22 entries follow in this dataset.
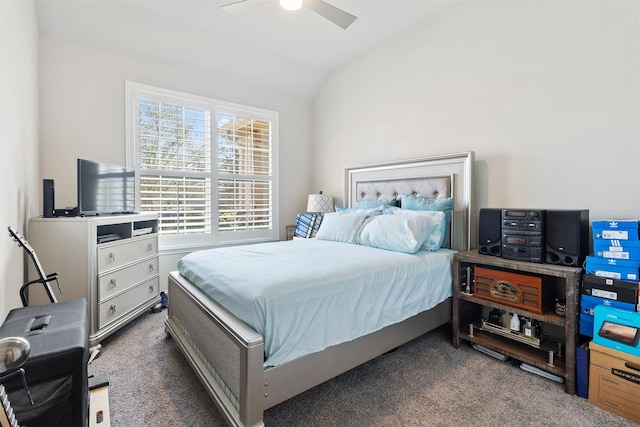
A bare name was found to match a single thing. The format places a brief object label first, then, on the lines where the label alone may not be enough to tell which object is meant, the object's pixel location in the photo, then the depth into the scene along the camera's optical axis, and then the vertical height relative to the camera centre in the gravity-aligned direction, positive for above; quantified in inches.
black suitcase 39.3 -22.9
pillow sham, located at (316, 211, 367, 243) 110.7 -6.5
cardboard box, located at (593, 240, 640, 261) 63.6 -8.6
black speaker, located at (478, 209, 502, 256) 86.0 -6.5
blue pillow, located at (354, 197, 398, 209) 123.0 +2.8
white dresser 85.1 -16.3
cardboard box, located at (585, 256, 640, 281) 63.7 -12.9
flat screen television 92.1 +7.1
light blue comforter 55.0 -17.3
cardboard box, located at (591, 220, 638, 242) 64.0 -4.4
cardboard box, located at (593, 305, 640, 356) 60.7 -25.1
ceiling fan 83.9 +59.2
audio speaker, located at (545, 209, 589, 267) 71.5 -6.6
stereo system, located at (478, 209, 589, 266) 72.1 -6.6
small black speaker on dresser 88.8 +3.3
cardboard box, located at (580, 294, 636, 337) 67.1 -23.3
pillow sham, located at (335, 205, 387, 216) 117.9 -0.1
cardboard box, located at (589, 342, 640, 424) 59.8 -36.0
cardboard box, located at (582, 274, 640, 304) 63.2 -17.4
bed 52.4 -28.6
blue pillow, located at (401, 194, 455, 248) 104.4 +1.4
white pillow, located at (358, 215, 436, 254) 90.1 -7.1
